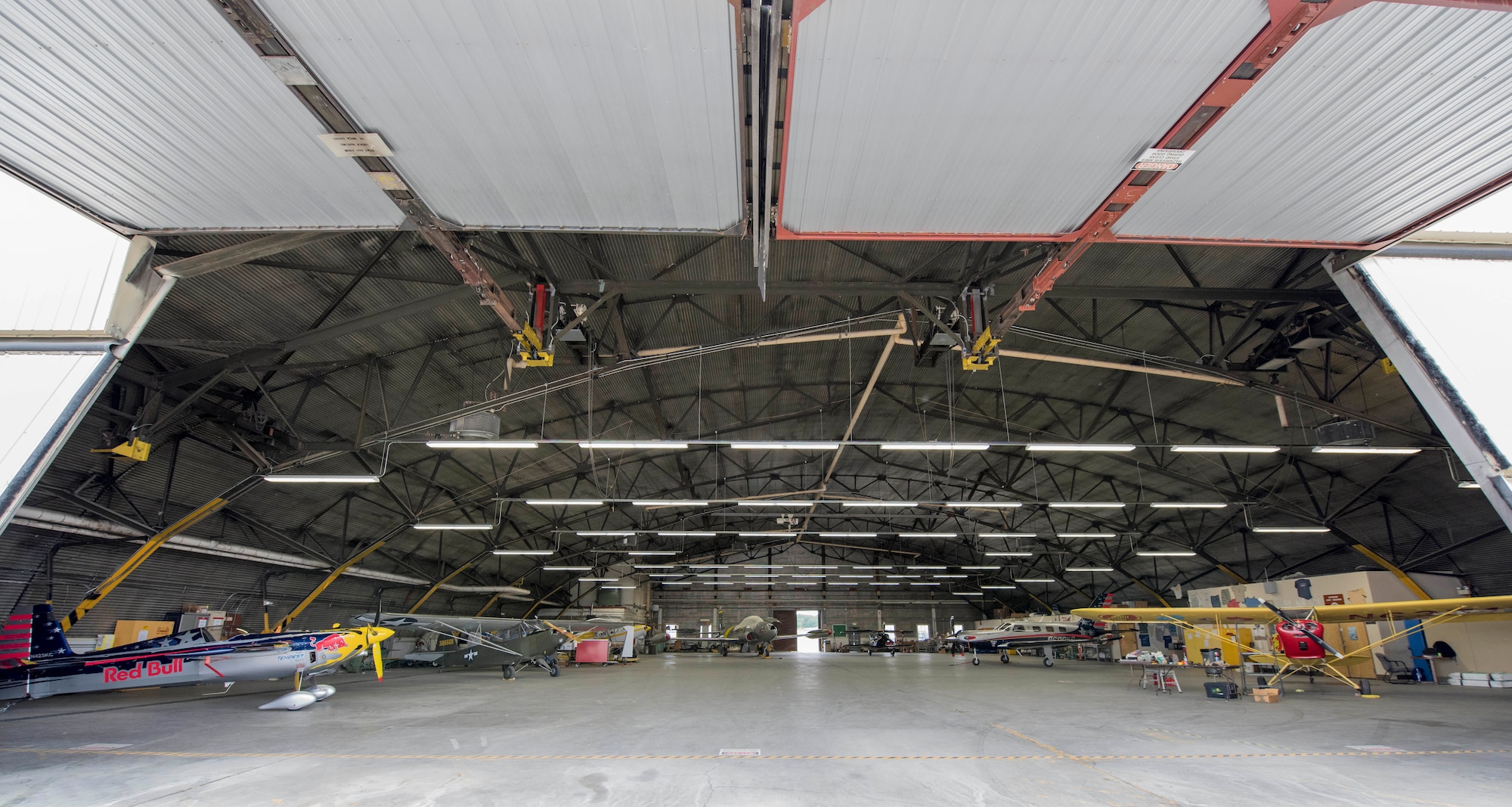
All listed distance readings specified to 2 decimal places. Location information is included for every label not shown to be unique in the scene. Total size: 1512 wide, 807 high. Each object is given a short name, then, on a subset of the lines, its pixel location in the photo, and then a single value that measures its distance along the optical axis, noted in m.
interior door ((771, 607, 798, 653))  46.53
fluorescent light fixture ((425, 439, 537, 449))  11.92
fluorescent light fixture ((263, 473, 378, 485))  13.77
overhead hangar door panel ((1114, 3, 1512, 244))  4.41
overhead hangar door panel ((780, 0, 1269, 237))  4.18
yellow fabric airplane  12.27
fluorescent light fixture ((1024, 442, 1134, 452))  12.18
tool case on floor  12.22
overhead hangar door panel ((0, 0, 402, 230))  4.20
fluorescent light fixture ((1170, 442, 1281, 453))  12.72
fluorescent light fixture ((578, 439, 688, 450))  12.03
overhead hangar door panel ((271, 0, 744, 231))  4.18
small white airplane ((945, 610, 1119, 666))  25.70
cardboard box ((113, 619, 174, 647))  16.05
